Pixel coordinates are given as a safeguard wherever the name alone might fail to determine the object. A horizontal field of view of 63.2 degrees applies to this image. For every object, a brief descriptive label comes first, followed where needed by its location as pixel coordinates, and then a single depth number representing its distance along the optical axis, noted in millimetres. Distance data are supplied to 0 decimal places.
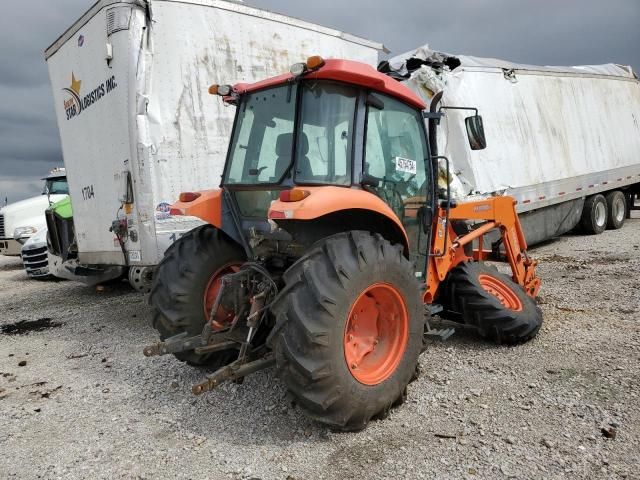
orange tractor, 3113
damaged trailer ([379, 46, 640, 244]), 8039
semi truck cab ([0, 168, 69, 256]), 12820
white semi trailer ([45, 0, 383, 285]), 5488
